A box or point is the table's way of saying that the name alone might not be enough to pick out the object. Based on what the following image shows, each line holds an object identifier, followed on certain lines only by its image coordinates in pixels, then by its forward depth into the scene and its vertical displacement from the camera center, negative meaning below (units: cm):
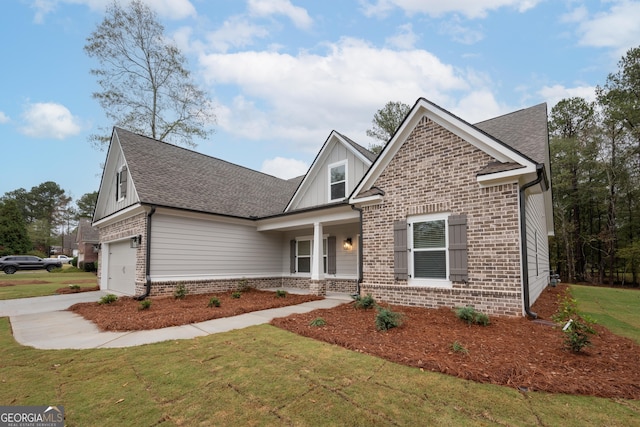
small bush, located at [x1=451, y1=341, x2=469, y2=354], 438 -157
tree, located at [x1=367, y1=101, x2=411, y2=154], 2567 +1031
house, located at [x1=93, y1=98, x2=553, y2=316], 671 +70
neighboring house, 3244 -25
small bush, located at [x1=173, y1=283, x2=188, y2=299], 1009 -173
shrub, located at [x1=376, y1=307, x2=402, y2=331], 571 -151
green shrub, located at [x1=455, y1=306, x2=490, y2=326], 583 -147
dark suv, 2556 -206
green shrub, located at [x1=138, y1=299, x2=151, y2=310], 813 -173
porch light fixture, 1172 -13
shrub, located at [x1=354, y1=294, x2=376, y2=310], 771 -158
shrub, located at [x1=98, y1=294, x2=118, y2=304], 928 -178
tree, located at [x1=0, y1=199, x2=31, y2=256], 3506 +107
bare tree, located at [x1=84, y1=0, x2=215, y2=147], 1873 +1058
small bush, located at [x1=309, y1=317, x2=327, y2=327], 622 -168
